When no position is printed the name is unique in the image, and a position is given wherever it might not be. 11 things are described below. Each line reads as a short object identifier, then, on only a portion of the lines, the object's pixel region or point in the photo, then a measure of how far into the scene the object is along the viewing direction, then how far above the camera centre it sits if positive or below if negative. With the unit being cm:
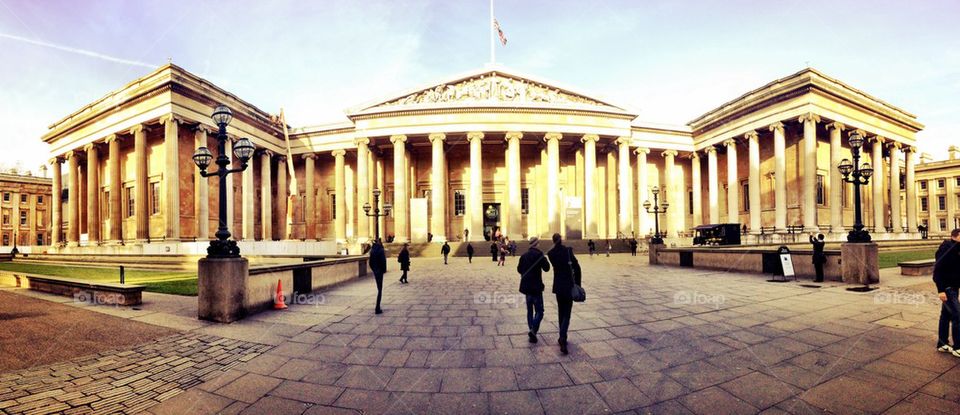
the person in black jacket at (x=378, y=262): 764 -103
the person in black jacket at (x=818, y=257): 1084 -159
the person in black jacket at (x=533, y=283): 538 -108
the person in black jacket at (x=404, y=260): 1198 -156
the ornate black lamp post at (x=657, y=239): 1920 -168
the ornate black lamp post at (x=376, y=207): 2120 +49
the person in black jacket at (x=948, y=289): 453 -112
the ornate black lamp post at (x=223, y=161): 696 +121
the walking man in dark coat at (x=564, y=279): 505 -98
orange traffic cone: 789 -187
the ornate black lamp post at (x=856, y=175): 1066 +94
